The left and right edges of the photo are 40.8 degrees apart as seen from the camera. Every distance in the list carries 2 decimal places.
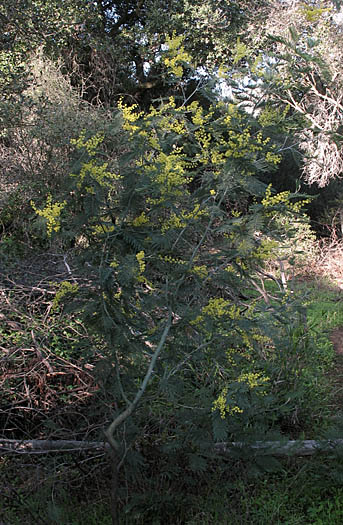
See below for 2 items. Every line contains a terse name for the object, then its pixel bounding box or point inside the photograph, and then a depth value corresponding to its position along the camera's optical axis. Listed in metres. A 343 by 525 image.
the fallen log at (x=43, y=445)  2.86
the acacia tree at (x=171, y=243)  2.17
